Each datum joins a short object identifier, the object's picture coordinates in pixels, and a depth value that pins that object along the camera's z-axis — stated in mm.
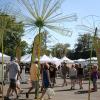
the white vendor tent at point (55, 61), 19990
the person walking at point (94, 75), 11750
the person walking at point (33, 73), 8875
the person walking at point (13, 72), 8241
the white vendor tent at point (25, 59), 17995
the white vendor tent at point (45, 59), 18169
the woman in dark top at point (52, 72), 11872
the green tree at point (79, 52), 51463
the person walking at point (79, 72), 12606
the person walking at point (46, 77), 8294
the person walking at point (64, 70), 14242
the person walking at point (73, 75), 12353
